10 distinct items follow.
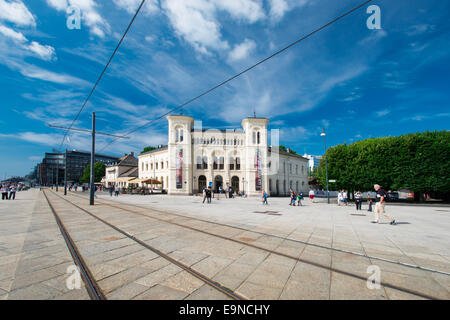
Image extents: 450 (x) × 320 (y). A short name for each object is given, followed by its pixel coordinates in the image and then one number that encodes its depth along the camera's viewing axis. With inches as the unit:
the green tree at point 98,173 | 3035.7
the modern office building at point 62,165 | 4722.0
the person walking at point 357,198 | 625.6
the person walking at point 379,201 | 345.1
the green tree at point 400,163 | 946.7
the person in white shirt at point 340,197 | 831.1
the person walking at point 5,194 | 889.6
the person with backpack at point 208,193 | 813.0
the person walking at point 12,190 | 944.1
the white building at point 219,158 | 1540.4
